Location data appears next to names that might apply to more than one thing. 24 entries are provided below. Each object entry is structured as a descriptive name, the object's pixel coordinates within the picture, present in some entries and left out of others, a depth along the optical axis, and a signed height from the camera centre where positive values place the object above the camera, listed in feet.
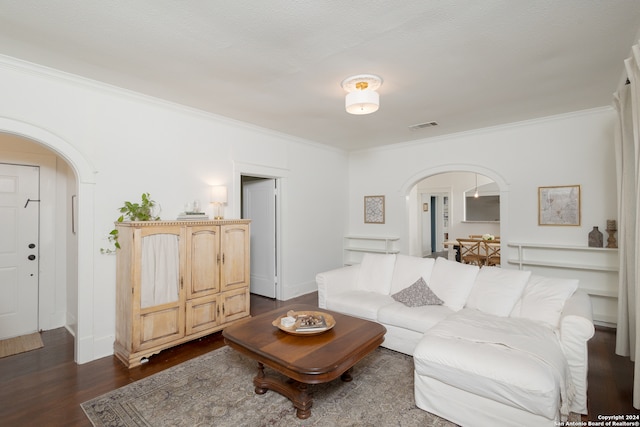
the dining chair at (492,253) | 21.35 -2.80
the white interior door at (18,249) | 11.41 -1.21
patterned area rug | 6.90 -4.63
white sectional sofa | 6.13 -3.07
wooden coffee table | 6.56 -3.18
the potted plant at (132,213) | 10.32 +0.13
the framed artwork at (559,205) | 13.74 +0.44
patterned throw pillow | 10.61 -2.88
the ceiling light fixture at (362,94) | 9.64 +3.89
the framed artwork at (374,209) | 19.84 +0.42
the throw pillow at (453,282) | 10.36 -2.36
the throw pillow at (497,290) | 9.35 -2.41
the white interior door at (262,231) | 16.96 -0.85
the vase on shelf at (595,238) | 13.00 -1.02
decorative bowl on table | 8.03 -2.98
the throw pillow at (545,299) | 8.51 -2.46
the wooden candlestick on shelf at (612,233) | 12.62 -0.79
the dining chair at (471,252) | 21.88 -2.86
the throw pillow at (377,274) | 12.50 -2.47
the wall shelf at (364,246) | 19.29 -2.03
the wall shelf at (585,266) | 12.85 -2.32
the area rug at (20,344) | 10.29 -4.52
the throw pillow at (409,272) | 11.70 -2.21
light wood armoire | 9.61 -2.34
